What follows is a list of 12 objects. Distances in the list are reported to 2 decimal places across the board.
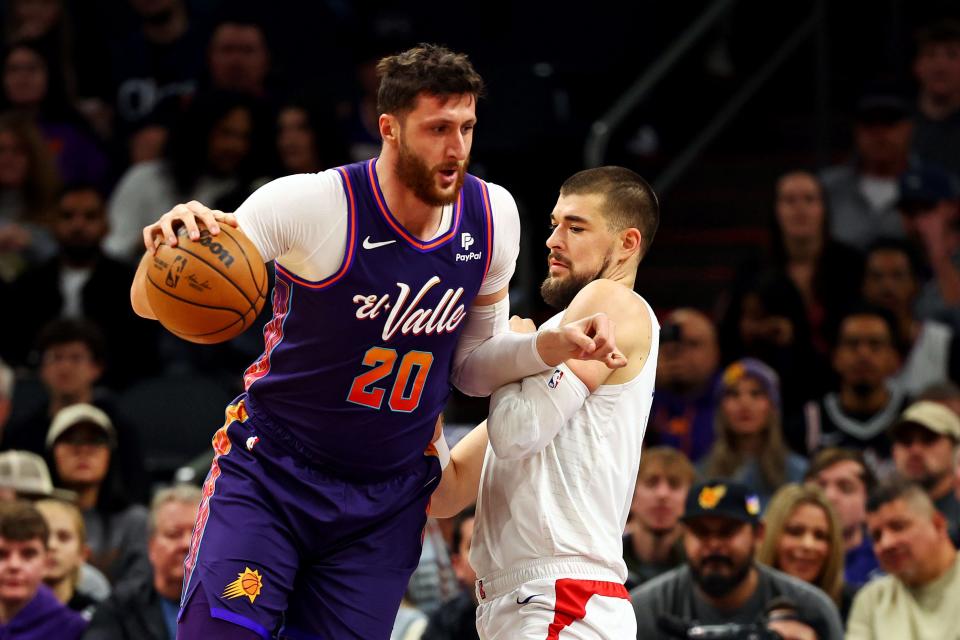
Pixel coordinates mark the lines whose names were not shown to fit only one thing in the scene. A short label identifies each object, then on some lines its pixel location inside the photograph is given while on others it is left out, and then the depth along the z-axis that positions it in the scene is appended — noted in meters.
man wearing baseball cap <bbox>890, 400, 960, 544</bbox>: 17.16
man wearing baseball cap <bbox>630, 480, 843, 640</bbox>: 14.85
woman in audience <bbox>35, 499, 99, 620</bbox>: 16.16
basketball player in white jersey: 10.20
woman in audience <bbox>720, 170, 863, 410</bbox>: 19.37
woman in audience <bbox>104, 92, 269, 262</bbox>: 21.00
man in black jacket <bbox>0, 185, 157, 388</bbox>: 20.72
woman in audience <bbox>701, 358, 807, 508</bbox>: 17.87
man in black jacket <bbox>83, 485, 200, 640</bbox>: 15.27
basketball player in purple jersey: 9.99
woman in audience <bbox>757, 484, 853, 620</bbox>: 15.80
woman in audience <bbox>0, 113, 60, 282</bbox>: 21.81
